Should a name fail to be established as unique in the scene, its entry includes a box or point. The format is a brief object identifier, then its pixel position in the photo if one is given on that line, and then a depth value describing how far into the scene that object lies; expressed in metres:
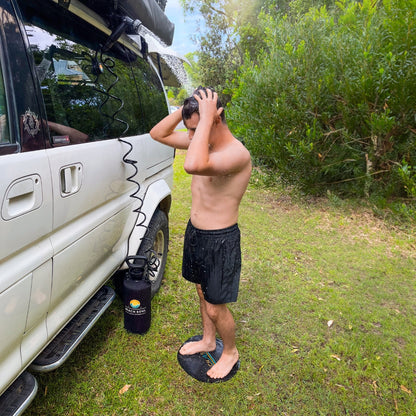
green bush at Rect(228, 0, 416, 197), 4.50
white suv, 1.31
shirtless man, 1.70
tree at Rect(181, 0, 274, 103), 15.44
